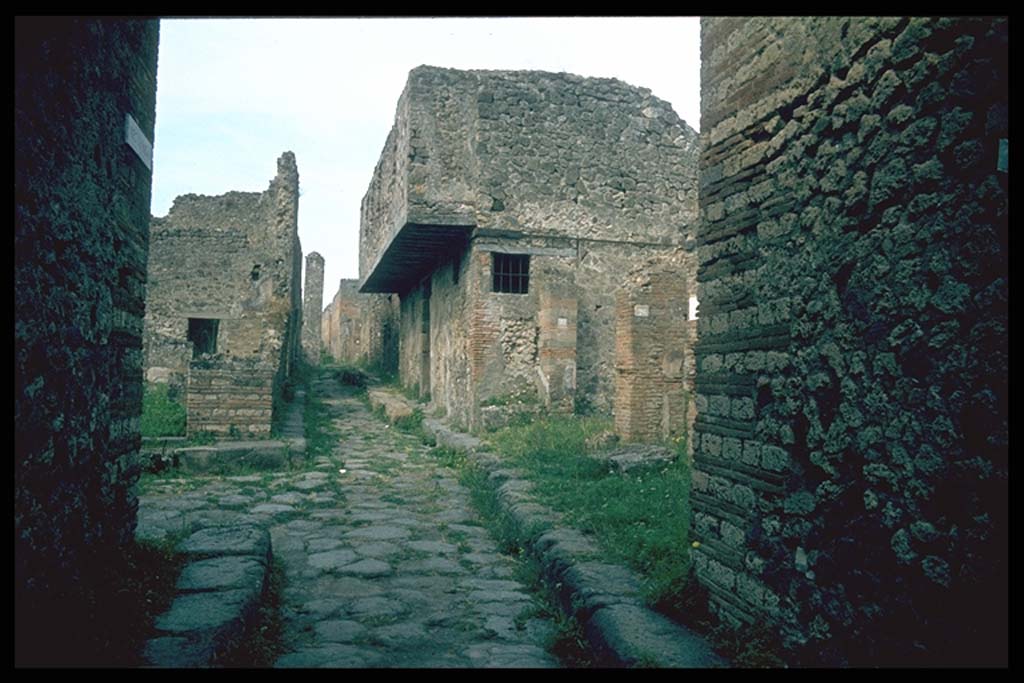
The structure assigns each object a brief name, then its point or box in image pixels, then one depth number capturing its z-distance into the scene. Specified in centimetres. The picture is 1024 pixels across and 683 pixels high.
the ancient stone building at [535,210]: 1132
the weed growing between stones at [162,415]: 932
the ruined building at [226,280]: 1489
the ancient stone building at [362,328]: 2217
